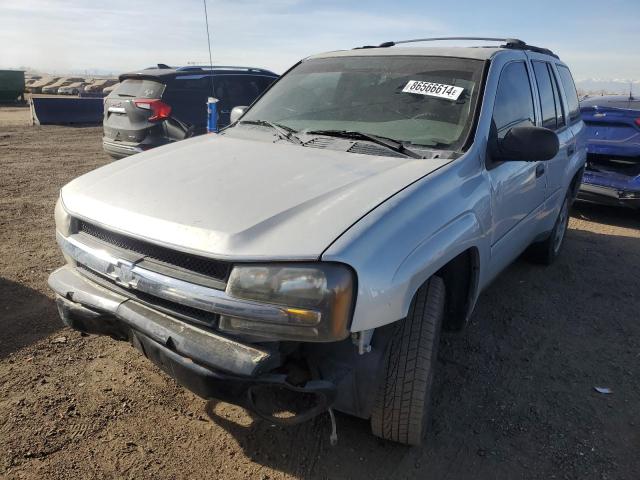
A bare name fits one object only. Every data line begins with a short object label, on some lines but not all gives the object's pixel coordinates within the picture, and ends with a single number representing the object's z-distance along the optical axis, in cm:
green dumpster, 2320
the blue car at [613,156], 627
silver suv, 190
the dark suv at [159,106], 662
